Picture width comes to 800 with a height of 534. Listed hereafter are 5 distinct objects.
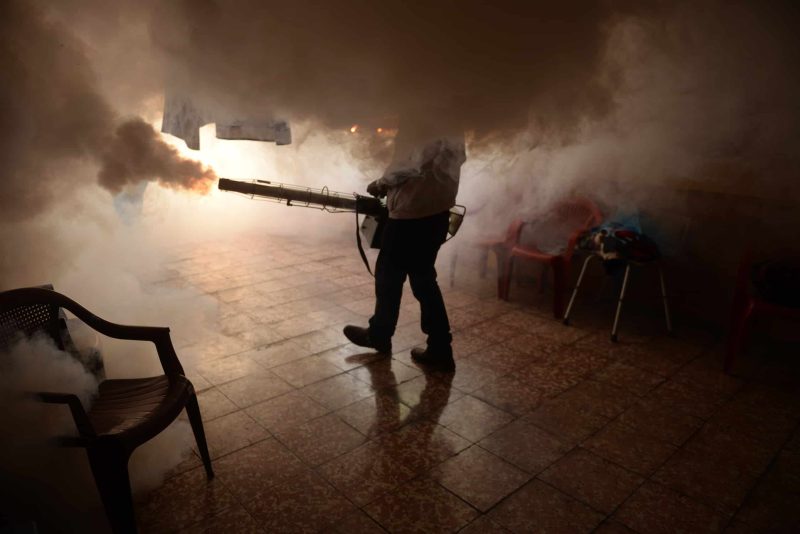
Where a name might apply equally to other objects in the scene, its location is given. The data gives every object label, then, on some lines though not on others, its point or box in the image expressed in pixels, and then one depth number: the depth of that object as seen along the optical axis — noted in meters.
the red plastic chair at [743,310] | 3.52
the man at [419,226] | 3.11
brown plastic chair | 1.87
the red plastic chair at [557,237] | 4.65
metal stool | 4.26
